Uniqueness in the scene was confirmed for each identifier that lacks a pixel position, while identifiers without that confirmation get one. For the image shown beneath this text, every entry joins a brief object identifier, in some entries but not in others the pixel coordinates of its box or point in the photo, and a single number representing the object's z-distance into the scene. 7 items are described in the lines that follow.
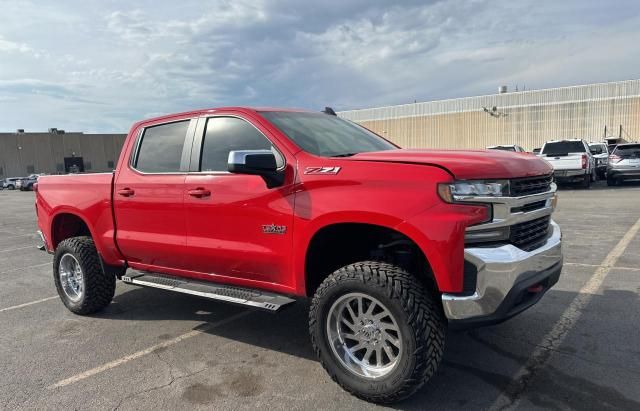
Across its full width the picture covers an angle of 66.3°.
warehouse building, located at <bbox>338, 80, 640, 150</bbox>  50.25
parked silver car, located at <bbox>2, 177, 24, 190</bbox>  53.75
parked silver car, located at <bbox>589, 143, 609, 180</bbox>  21.48
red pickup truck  2.96
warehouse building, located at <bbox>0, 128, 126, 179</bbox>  67.00
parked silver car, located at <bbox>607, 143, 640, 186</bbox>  17.91
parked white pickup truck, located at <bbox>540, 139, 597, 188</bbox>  17.61
